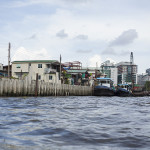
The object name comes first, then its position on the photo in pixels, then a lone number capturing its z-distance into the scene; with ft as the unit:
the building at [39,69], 179.93
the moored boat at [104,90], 139.13
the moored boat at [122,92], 148.97
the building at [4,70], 177.80
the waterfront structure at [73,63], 264.23
